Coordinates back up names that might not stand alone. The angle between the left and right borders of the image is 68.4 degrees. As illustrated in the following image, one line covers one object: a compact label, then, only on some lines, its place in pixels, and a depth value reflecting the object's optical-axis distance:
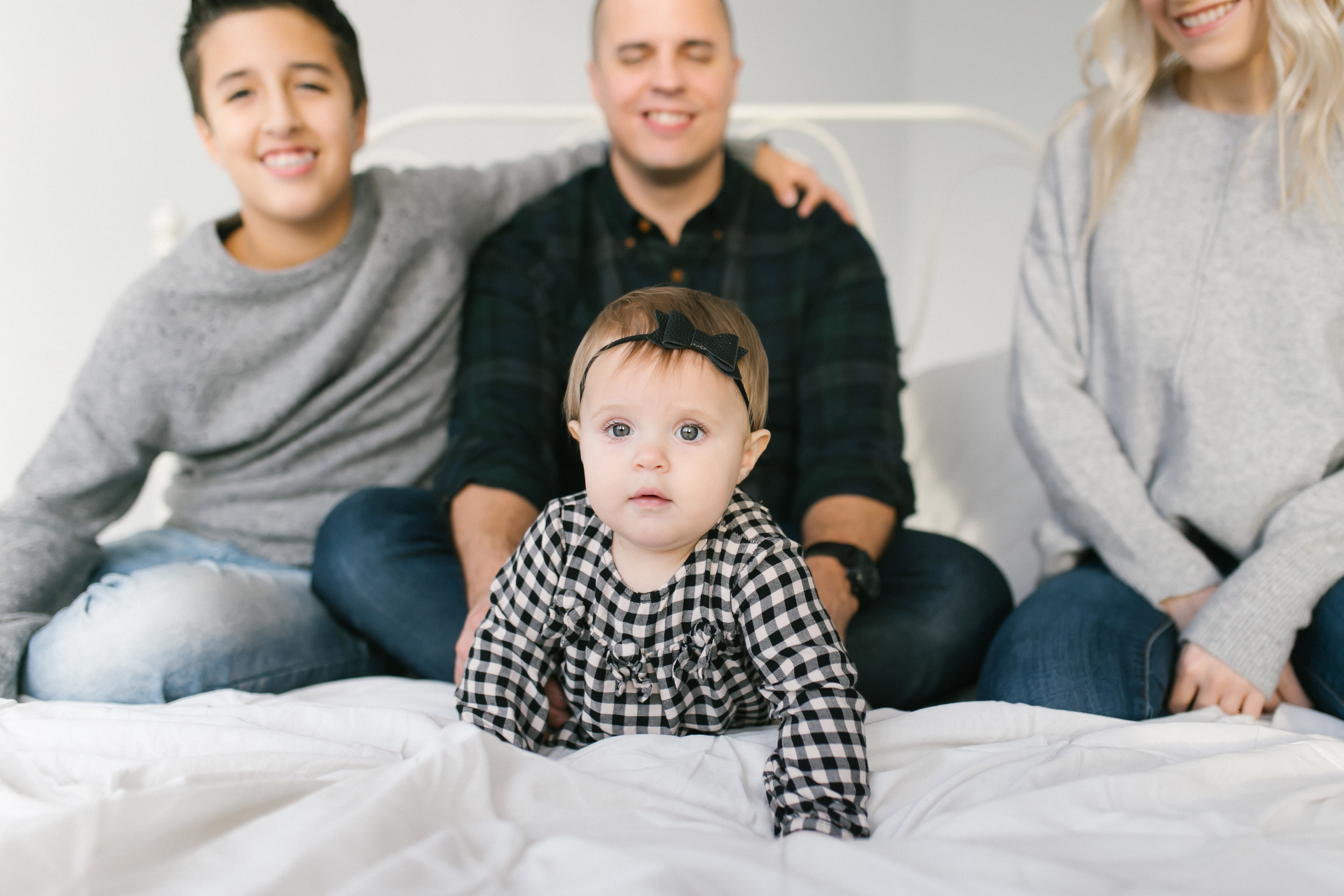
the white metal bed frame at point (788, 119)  2.05
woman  1.14
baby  0.83
